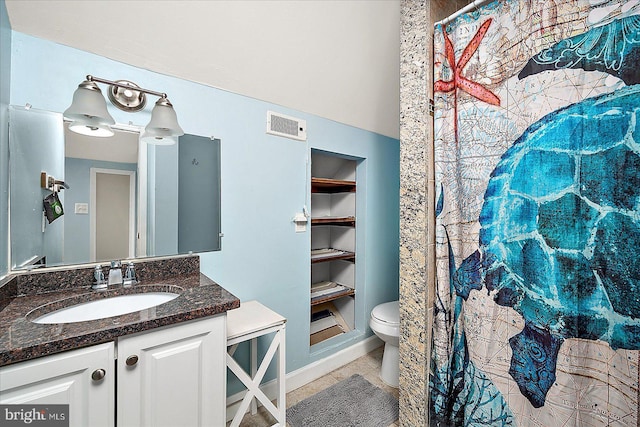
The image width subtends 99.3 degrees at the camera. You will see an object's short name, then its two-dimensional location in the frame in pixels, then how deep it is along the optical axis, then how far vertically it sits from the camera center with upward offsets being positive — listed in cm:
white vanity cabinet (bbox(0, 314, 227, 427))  79 -54
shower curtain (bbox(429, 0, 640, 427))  98 +0
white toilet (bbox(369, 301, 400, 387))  201 -90
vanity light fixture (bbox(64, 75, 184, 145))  118 +50
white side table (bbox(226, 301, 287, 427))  136 -67
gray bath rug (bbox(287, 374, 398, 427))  170 -128
